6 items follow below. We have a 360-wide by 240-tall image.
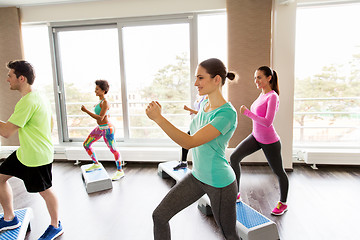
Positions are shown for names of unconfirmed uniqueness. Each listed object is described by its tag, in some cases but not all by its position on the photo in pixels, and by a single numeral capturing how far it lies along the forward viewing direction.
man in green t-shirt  1.78
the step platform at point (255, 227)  1.87
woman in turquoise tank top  3.07
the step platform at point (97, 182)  2.96
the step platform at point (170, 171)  3.05
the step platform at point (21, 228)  1.96
